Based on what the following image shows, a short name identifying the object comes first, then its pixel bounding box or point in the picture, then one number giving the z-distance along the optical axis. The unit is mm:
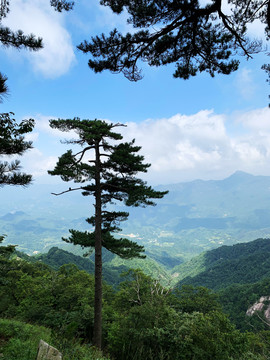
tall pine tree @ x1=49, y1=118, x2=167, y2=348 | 8891
